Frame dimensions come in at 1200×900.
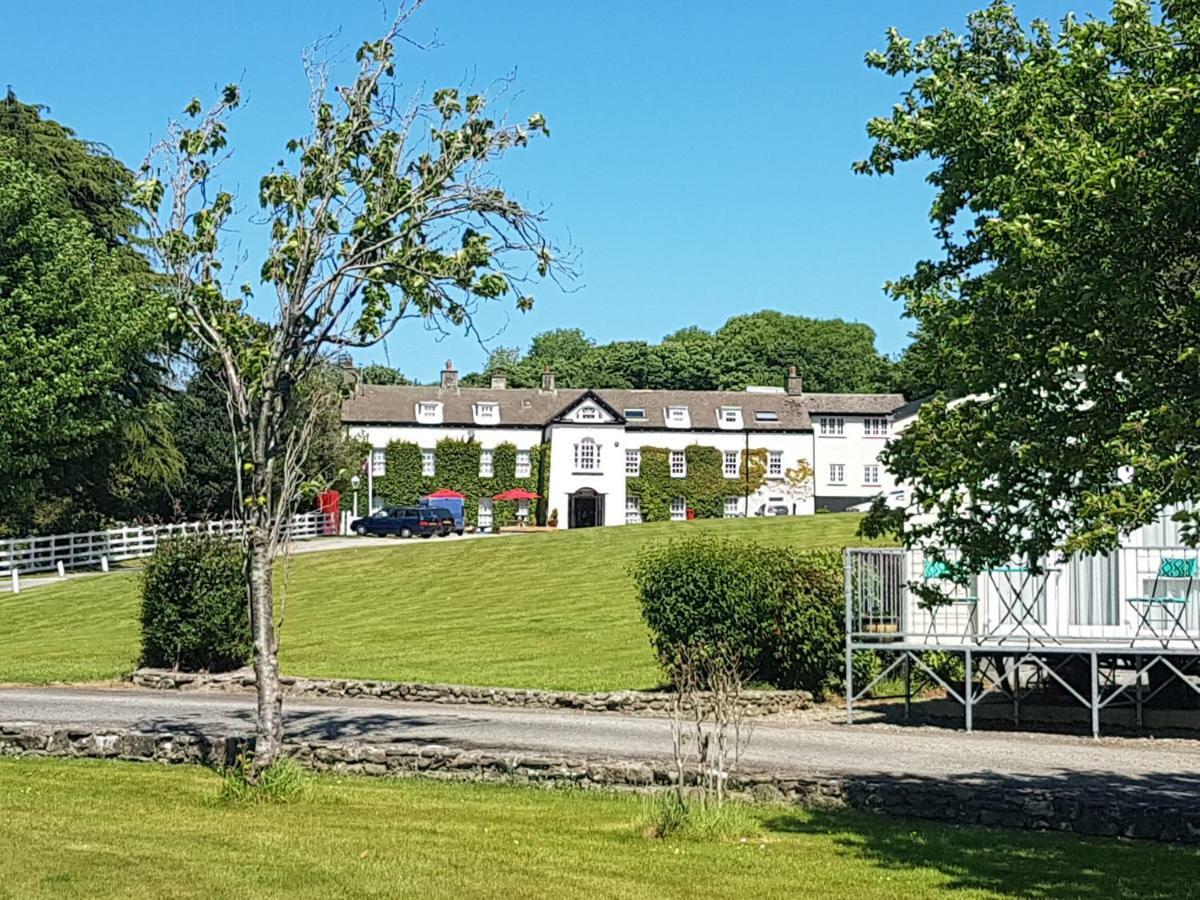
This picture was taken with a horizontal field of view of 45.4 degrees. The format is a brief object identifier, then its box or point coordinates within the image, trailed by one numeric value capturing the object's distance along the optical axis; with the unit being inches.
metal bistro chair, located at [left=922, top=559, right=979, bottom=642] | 764.0
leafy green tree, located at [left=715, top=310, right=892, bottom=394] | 4707.2
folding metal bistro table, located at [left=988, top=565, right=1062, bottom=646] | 769.6
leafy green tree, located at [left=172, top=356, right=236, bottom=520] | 2217.0
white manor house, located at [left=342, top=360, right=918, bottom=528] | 2898.6
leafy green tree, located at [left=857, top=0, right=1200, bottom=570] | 368.2
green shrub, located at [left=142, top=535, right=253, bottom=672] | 958.4
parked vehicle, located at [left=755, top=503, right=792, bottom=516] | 2987.2
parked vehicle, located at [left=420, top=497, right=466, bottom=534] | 2699.3
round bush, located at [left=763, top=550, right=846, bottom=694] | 837.8
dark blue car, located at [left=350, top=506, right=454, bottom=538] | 2437.3
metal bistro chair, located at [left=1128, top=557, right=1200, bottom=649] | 762.2
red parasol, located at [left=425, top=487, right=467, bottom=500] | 2797.7
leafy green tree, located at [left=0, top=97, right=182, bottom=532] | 1638.8
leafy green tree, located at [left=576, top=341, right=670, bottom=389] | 4618.6
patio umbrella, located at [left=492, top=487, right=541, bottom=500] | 2866.6
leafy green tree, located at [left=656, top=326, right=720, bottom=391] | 4618.6
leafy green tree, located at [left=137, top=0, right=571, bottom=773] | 541.3
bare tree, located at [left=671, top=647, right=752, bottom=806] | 469.7
